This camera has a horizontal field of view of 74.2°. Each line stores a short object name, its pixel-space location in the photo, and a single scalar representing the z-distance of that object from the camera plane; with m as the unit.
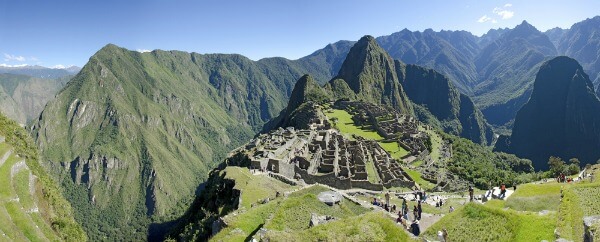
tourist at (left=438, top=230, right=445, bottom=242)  18.39
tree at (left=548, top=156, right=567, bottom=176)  73.81
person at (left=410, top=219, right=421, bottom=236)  21.49
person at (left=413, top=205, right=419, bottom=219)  29.81
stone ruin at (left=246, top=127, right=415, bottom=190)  60.04
